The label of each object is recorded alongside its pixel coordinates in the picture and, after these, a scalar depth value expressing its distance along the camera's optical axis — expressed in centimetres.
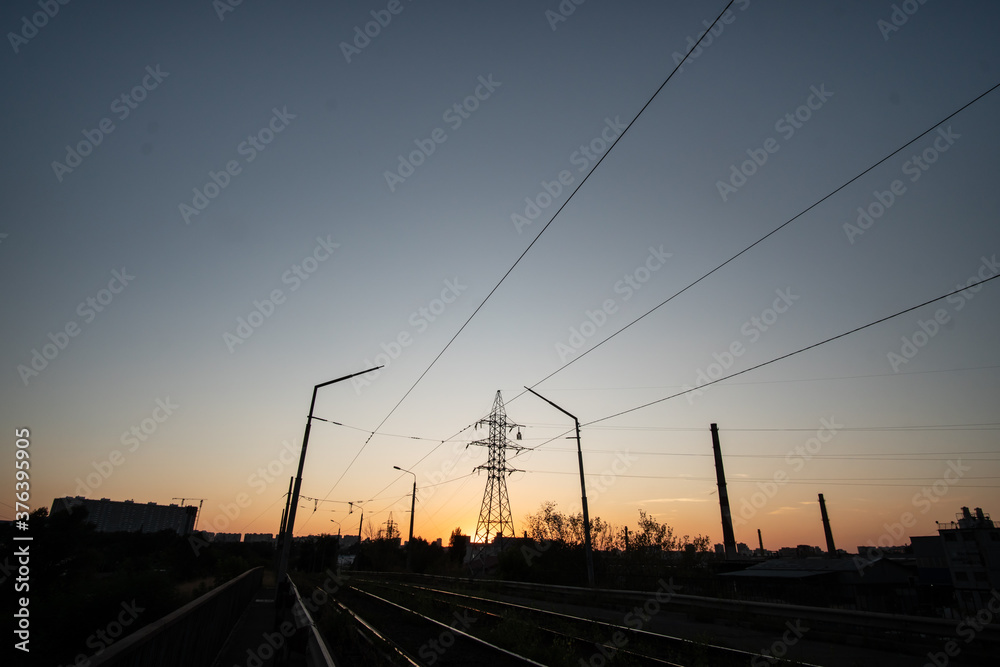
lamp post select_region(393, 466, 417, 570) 5188
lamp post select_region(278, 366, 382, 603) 1667
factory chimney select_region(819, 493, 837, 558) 6381
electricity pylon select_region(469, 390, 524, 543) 3762
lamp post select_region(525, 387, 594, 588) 2320
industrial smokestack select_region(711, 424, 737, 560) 4109
